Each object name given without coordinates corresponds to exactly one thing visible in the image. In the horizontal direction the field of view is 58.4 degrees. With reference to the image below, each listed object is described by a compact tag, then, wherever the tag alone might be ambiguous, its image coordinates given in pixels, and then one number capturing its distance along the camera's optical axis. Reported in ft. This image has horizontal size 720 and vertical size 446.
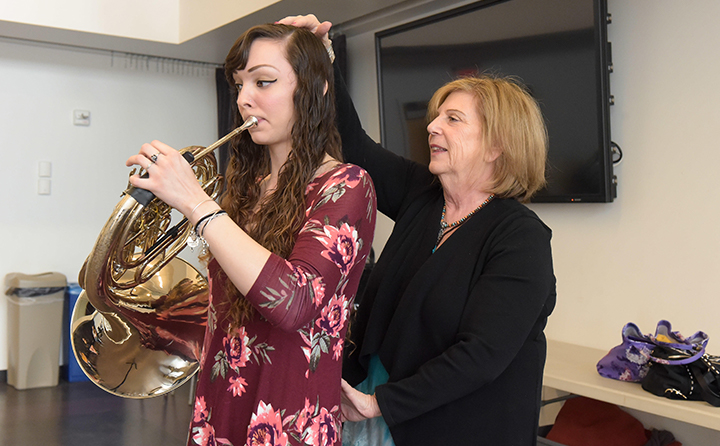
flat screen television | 8.18
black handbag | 6.22
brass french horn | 4.10
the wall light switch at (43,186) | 14.80
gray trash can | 13.76
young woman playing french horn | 3.27
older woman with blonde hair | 4.04
